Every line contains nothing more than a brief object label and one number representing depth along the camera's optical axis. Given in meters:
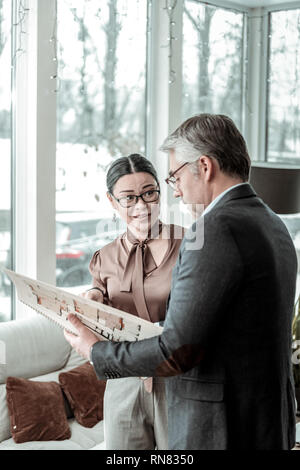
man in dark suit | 1.30
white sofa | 2.85
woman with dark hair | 1.82
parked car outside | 3.64
